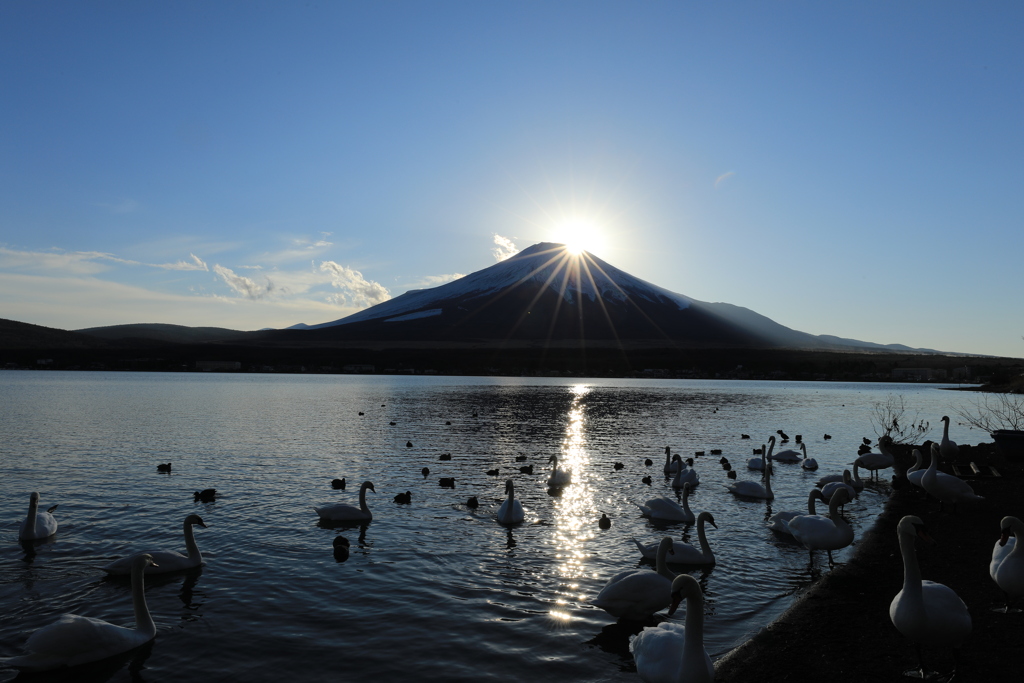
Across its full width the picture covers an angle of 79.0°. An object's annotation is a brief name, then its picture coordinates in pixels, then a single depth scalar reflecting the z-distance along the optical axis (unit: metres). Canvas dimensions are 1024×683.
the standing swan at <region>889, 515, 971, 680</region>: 7.39
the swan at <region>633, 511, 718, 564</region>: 12.77
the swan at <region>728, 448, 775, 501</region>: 20.08
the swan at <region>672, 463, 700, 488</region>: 21.17
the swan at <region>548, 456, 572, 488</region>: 21.88
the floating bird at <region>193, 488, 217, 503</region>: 18.59
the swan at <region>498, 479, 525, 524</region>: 16.45
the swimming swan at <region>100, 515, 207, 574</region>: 11.88
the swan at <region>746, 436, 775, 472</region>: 26.23
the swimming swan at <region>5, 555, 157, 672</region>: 8.41
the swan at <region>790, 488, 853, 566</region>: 12.92
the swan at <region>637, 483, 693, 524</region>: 16.73
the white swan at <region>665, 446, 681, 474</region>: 24.47
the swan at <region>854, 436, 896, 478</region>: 23.05
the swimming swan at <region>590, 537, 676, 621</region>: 9.94
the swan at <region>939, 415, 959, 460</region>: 24.86
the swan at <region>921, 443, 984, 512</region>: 16.39
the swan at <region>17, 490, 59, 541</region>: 13.91
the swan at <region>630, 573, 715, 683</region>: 7.02
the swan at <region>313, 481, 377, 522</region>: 16.30
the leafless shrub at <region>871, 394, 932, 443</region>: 37.62
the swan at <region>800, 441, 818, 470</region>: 26.55
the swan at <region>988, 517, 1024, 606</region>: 8.84
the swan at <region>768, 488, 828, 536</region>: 15.48
